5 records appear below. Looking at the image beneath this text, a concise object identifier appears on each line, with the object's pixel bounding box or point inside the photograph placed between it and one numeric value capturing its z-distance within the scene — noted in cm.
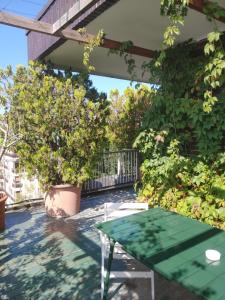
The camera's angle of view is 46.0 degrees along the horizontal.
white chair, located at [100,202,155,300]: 273
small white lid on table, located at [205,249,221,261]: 197
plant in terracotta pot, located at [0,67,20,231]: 468
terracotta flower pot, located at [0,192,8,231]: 452
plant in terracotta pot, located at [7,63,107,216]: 482
